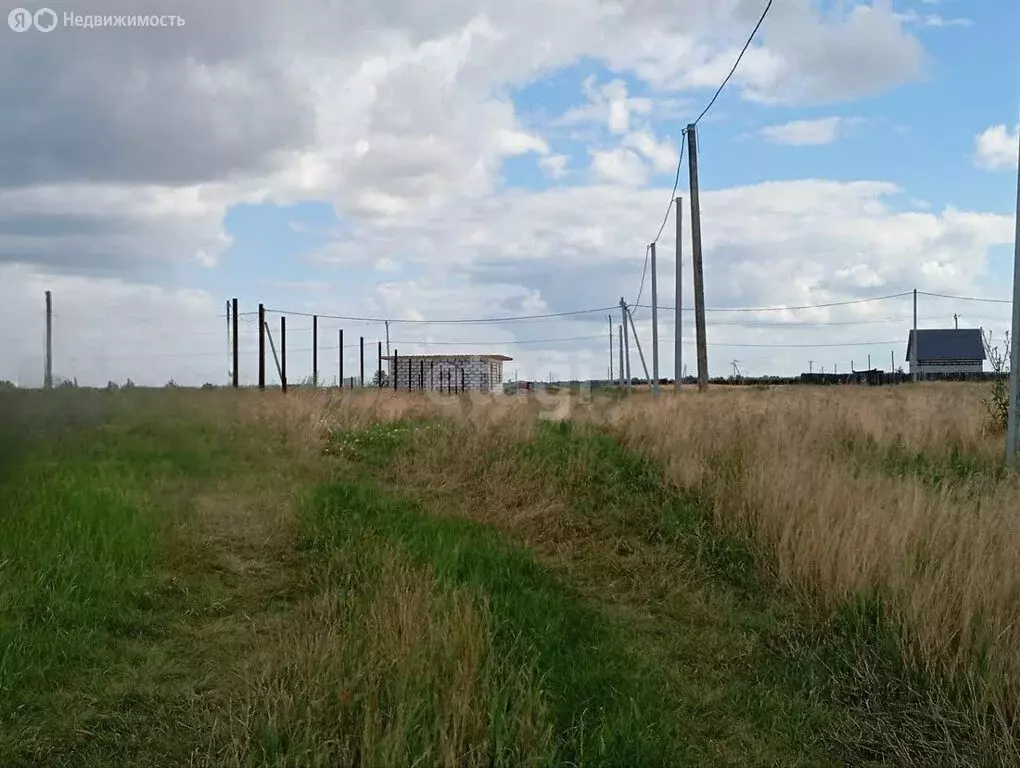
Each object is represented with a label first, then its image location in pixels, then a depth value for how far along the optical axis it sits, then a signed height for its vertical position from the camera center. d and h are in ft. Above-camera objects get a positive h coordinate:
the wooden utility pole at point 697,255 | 72.08 +11.49
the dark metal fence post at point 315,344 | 105.31 +6.17
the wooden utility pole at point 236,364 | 85.97 +3.01
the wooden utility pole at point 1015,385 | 31.27 +0.00
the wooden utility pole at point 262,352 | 82.86 +3.99
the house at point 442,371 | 171.83 +4.20
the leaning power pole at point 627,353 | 161.68 +6.93
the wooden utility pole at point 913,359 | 208.44 +6.92
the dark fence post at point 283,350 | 87.61 +4.61
